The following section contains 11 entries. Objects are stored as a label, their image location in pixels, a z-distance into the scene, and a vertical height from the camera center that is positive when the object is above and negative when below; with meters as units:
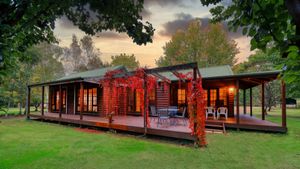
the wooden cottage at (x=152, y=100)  9.56 -0.47
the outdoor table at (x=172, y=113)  10.34 -1.00
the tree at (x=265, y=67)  21.06 +2.86
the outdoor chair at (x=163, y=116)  9.56 -0.98
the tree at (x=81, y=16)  2.33 +0.94
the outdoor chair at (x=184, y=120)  10.47 -1.38
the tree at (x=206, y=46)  33.28 +7.13
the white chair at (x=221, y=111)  12.47 -1.01
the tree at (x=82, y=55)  38.62 +7.23
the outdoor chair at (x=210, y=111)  12.42 -1.02
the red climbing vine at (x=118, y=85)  9.30 +0.51
